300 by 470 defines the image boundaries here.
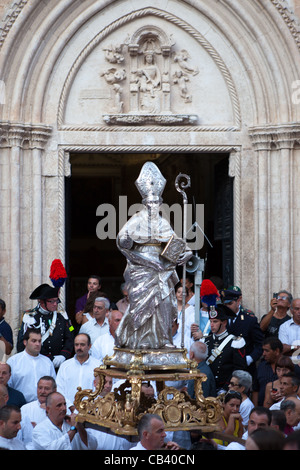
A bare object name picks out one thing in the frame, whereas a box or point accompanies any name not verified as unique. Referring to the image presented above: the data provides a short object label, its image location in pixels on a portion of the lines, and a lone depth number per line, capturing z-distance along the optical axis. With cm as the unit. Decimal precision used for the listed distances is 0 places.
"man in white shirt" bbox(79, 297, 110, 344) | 1130
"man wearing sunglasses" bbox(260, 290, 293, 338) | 1159
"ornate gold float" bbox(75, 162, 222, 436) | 763
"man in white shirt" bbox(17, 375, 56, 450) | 879
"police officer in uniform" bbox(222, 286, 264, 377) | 1084
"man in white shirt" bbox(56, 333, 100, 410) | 974
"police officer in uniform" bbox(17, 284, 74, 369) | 1075
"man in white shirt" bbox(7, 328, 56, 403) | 993
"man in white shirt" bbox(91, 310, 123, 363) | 1040
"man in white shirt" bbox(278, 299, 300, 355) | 1116
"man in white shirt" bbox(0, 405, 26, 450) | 770
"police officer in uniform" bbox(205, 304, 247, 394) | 996
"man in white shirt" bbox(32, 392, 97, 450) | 800
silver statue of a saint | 798
